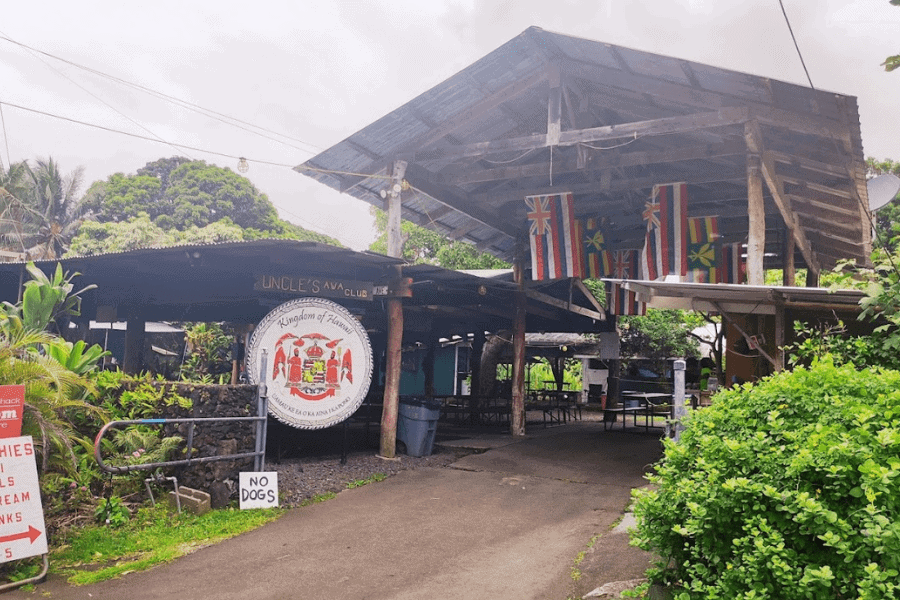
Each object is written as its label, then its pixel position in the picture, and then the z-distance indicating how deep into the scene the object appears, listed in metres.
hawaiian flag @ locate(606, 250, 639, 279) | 14.32
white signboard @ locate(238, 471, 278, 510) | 7.77
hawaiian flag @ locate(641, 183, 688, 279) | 11.52
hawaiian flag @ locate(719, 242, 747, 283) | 13.77
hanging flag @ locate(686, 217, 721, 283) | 12.12
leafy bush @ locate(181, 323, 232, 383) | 17.10
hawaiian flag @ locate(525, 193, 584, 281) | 12.50
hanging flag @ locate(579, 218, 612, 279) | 13.86
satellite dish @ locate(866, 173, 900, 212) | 12.50
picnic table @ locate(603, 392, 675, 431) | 14.63
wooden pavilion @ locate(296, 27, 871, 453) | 9.43
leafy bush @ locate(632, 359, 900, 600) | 2.96
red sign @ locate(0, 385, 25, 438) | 5.96
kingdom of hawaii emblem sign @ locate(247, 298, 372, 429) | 9.20
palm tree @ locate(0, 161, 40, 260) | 28.22
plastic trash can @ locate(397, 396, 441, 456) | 11.12
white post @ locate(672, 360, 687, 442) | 5.69
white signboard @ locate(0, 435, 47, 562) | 5.74
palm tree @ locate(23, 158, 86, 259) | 31.23
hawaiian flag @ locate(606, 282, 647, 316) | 16.92
